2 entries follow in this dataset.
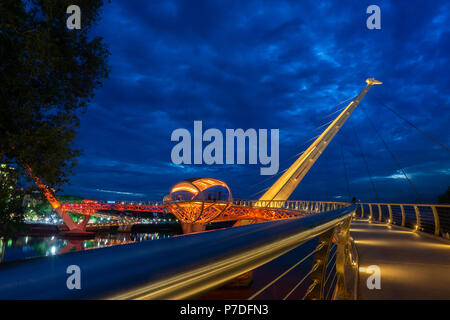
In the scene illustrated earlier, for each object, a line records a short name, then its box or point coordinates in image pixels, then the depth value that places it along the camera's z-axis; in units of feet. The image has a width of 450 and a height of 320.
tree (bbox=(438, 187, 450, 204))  189.45
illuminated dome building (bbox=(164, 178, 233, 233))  155.74
